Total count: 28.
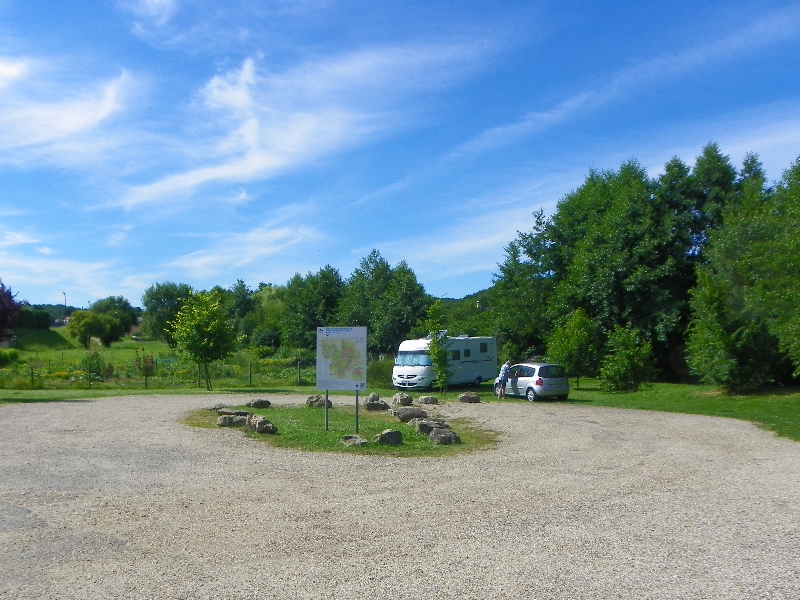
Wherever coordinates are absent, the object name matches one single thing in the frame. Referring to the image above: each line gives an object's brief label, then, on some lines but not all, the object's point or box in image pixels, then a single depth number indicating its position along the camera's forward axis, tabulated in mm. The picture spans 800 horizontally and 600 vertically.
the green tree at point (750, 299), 23656
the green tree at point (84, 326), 72875
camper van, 32062
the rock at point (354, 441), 14055
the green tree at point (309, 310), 65625
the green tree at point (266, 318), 72562
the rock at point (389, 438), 14320
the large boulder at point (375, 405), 23255
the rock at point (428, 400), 25922
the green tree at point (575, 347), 33531
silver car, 27422
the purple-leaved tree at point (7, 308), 26719
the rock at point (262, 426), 16234
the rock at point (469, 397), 26906
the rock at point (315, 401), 24406
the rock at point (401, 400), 25141
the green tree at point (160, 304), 85500
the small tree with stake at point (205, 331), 32438
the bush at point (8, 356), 44006
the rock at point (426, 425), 16391
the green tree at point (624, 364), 31391
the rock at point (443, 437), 14703
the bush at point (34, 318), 73375
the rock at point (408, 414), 19469
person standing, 29031
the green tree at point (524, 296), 43594
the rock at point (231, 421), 17859
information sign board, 16422
